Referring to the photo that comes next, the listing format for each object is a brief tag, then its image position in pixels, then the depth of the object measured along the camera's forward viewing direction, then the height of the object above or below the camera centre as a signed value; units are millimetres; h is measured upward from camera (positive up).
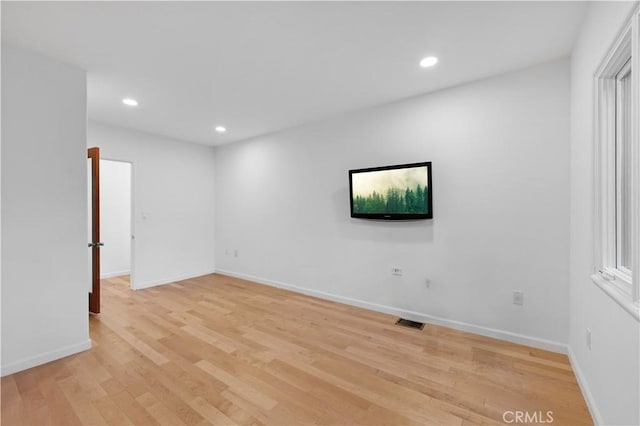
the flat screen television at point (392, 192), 3154 +263
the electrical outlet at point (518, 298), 2655 -818
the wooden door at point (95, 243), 3449 -375
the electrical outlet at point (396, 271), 3398 -724
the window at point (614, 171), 1491 +256
